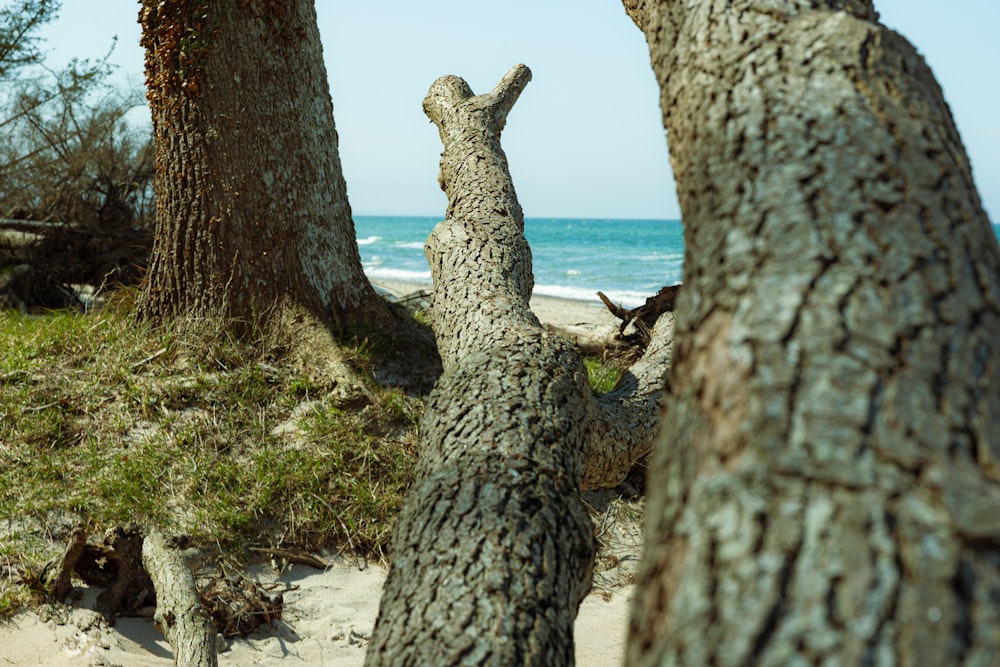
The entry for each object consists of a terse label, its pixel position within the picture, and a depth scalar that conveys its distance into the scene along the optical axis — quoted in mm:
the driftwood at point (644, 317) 7184
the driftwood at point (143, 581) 3543
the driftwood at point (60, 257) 8461
